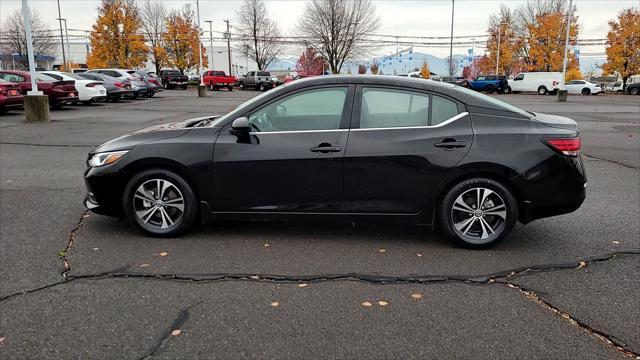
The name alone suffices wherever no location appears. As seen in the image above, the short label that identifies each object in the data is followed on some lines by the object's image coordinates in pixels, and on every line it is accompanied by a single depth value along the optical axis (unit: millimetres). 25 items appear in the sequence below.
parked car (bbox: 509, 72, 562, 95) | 48750
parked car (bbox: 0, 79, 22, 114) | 17938
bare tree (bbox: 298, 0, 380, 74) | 58875
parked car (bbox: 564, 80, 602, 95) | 46969
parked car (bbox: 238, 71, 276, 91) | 49531
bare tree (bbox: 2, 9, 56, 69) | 65438
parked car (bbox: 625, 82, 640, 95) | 47597
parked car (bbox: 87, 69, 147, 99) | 29969
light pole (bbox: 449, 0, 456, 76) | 72000
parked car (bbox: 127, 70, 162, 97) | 32200
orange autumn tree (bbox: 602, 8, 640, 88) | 51688
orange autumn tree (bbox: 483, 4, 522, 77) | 65062
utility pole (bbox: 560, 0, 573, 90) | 33341
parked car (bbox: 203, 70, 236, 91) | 49281
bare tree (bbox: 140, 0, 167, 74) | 63384
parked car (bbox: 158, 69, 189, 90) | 50219
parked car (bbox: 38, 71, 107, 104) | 23078
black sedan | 4688
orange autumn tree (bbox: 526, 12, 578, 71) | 57062
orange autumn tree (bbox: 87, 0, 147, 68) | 52938
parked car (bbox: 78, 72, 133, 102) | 26328
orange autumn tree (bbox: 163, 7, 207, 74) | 62312
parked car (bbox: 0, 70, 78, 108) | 20438
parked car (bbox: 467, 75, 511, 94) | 50344
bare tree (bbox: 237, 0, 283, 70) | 69000
